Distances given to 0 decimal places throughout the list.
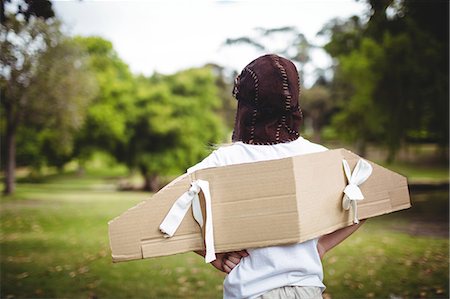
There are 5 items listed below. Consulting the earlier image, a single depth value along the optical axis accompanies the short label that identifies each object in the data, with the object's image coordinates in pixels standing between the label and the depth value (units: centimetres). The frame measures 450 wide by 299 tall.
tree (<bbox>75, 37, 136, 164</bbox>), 1101
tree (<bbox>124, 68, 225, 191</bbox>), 1388
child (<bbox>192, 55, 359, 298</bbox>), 146
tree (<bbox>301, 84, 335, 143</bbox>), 1373
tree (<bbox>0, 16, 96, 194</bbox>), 710
